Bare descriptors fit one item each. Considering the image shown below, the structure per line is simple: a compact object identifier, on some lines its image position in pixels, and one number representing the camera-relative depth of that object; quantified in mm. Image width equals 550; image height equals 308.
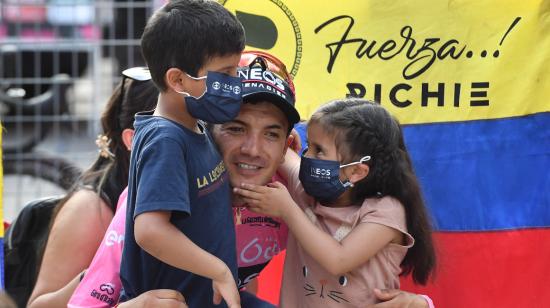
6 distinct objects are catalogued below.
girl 5371
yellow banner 6410
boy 4531
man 5203
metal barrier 13055
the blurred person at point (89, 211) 6527
